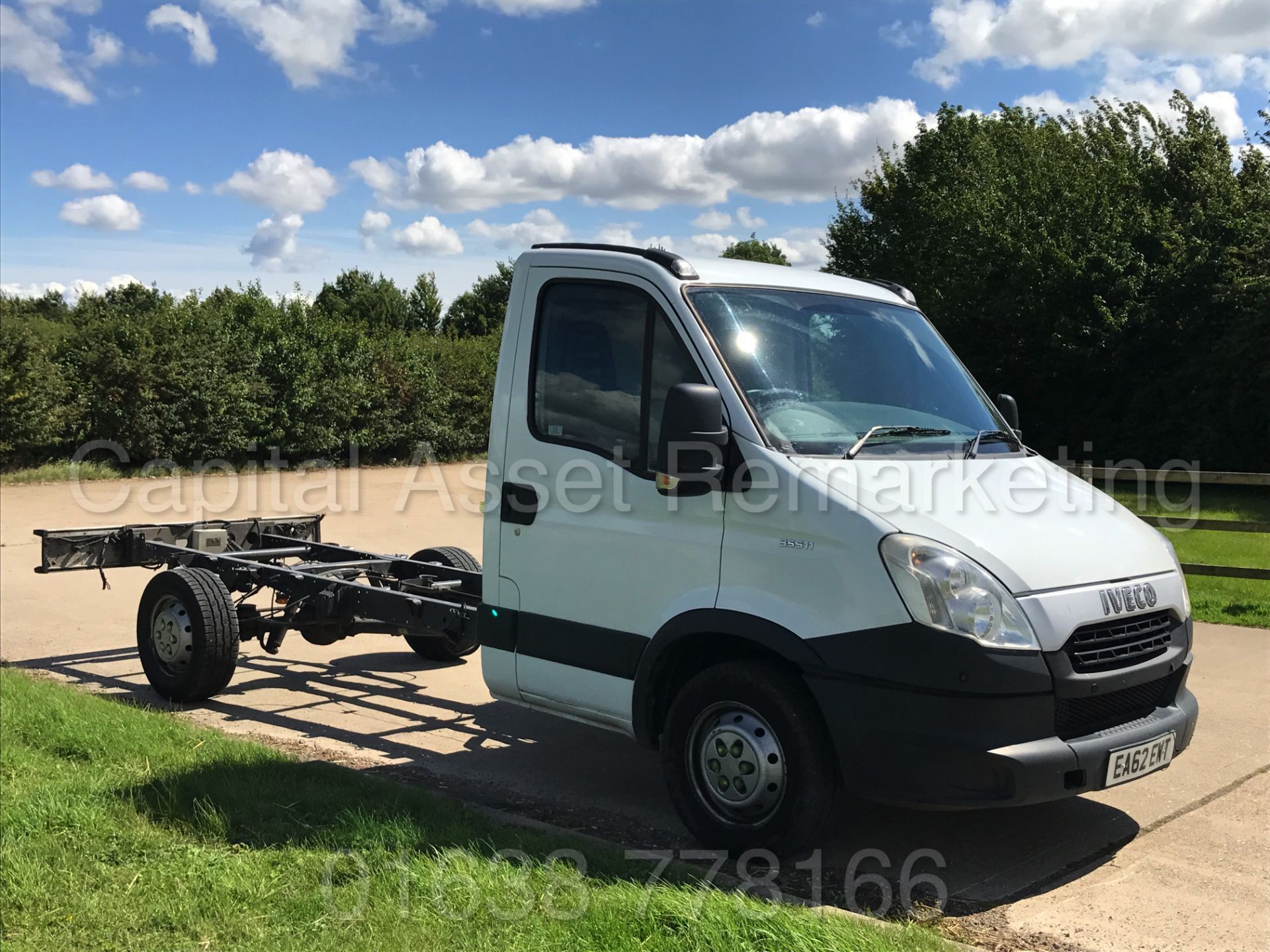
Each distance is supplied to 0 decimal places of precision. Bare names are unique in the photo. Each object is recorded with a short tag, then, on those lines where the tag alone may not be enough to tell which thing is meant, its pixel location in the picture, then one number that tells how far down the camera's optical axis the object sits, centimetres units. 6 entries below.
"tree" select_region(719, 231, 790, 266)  7994
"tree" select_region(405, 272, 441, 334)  6631
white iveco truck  434
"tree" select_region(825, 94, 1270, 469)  2533
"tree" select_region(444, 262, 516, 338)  6253
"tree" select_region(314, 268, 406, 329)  6606
